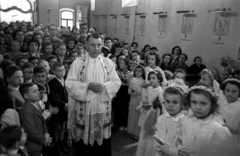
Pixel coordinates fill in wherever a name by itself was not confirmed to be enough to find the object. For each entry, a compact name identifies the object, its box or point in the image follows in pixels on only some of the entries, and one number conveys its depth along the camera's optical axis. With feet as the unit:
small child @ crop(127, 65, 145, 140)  16.84
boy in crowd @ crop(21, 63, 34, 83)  13.33
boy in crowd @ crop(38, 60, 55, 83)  14.76
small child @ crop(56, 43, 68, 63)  19.24
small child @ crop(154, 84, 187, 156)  8.84
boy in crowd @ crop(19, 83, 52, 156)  9.58
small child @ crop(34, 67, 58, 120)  12.64
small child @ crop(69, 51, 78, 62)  19.23
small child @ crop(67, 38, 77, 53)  23.53
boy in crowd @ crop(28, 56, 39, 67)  15.78
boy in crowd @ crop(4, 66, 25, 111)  11.18
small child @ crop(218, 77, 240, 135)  11.64
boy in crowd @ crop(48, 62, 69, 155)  13.56
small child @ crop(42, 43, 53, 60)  19.65
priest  11.73
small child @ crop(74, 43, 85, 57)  21.45
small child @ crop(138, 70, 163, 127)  13.93
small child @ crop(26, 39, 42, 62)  18.20
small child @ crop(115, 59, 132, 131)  18.66
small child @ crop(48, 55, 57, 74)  16.66
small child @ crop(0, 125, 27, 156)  7.32
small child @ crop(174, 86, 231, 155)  7.42
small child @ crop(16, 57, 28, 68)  15.47
